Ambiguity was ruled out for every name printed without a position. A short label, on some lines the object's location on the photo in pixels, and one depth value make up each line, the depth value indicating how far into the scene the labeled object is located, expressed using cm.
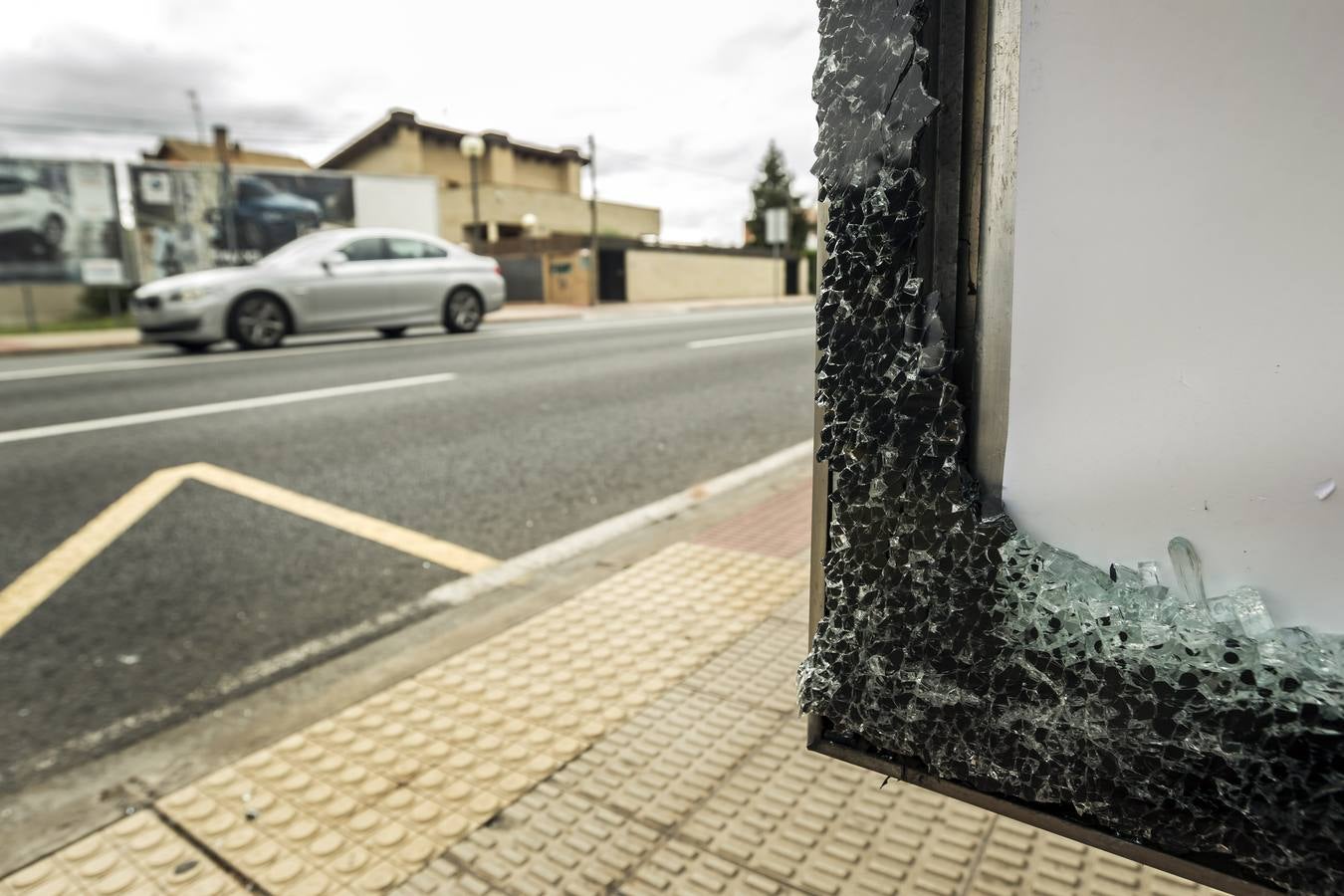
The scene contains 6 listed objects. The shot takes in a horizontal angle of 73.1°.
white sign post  3672
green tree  6216
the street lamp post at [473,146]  2303
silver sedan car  1030
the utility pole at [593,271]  2680
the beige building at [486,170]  4056
